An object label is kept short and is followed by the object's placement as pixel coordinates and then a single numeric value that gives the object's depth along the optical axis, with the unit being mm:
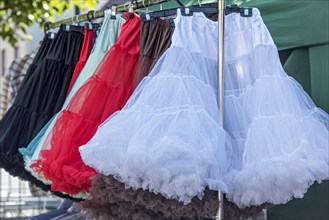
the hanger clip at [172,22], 3143
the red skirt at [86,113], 3032
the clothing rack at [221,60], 2754
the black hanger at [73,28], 3889
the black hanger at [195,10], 3043
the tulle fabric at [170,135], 2545
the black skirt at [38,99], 3744
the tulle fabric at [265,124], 2537
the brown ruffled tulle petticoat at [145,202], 2707
